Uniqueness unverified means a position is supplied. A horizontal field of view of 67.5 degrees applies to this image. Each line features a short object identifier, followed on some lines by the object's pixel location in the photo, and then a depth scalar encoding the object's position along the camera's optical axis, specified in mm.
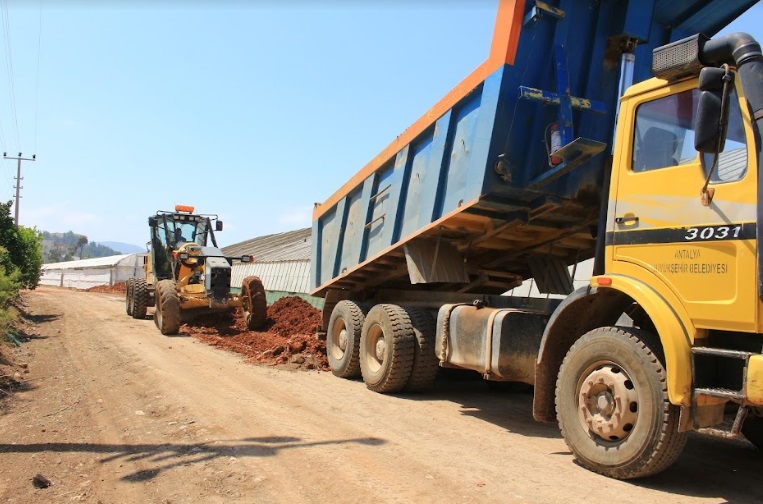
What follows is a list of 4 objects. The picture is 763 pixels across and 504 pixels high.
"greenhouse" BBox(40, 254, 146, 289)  48250
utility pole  47312
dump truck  3570
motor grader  12609
